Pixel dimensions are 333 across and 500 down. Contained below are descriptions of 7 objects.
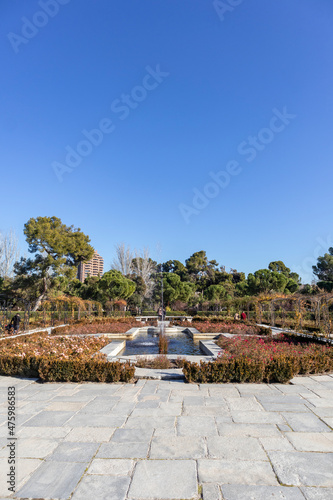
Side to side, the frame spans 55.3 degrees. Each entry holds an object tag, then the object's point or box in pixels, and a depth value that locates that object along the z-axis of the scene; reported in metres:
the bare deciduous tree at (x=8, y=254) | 31.78
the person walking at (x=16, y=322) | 13.07
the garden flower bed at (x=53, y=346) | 7.16
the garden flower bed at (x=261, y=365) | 5.75
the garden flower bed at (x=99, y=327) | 14.20
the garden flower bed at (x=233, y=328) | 13.90
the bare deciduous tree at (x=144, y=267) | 35.38
